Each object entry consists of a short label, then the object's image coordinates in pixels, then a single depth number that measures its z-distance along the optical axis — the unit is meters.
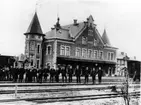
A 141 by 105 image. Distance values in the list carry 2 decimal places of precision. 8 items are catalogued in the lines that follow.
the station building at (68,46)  38.47
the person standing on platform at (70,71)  24.83
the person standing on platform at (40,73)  23.09
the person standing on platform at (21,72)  22.08
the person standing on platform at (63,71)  24.51
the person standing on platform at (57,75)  24.44
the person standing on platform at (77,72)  25.01
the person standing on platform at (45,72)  23.75
